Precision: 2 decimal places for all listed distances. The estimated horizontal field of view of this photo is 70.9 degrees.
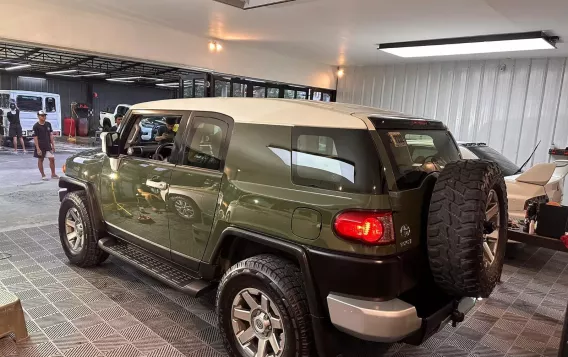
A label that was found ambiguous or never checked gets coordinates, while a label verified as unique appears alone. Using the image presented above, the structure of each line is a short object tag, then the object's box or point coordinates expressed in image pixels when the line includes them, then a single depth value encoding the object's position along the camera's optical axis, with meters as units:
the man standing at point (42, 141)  9.32
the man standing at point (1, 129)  16.45
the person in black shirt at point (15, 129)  15.69
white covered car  4.78
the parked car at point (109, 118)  20.72
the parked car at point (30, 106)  17.78
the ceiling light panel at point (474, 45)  6.18
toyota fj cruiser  2.13
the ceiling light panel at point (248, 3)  5.13
